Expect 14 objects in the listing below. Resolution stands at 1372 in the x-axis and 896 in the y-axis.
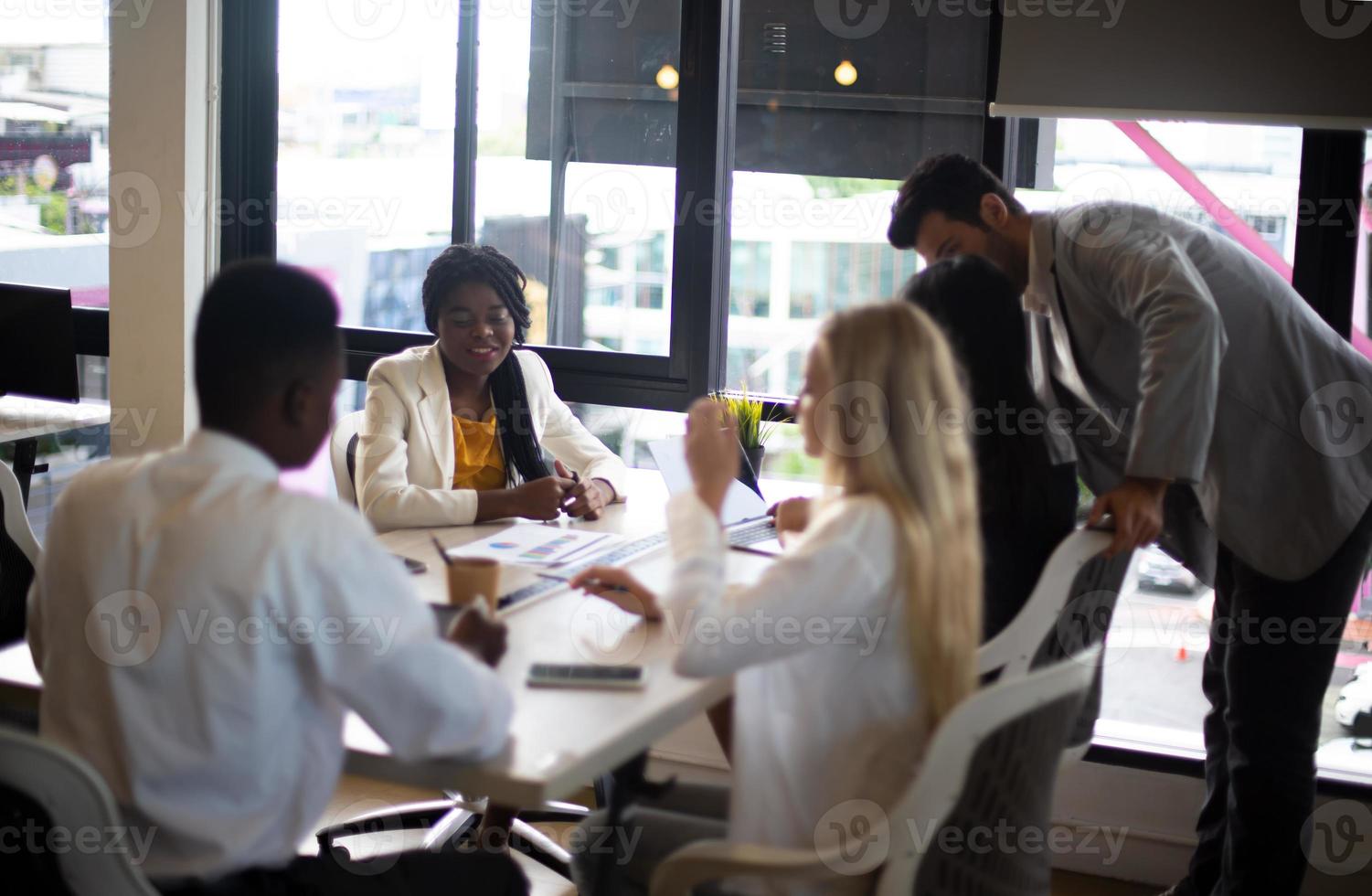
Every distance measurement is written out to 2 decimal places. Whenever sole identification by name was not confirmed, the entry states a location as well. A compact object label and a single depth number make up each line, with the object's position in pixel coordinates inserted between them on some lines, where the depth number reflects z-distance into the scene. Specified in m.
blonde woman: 1.57
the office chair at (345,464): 2.96
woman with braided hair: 2.70
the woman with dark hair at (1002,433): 2.03
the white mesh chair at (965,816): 1.34
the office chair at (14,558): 2.35
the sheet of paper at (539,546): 2.34
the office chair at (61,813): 1.23
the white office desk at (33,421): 3.60
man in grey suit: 2.39
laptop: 2.52
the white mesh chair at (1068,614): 1.95
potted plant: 3.05
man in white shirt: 1.32
